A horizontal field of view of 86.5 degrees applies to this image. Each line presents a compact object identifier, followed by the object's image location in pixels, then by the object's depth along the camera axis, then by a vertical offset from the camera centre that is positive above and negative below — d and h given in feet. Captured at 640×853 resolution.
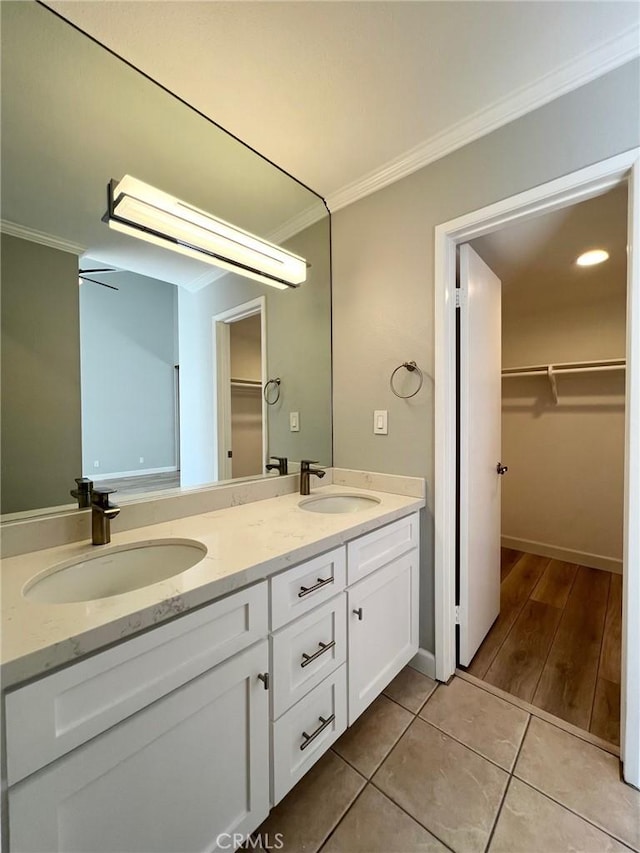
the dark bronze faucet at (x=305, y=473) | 5.51 -0.81
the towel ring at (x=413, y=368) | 5.14 +0.84
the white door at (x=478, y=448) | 5.20 -0.42
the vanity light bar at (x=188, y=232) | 3.86 +2.46
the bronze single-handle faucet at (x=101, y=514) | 3.29 -0.87
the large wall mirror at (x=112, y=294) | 3.29 +1.59
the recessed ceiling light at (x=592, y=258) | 6.52 +3.25
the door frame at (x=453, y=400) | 3.52 +0.29
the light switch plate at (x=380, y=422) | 5.60 +0.02
